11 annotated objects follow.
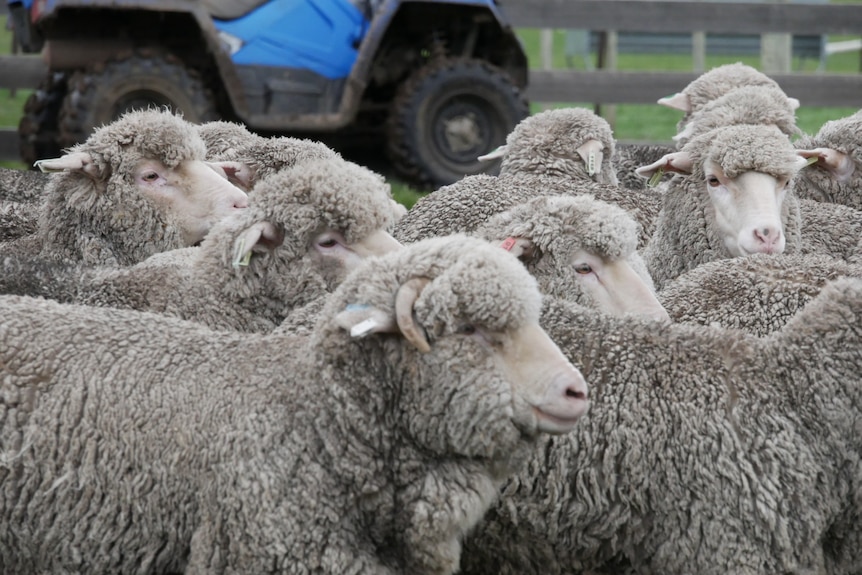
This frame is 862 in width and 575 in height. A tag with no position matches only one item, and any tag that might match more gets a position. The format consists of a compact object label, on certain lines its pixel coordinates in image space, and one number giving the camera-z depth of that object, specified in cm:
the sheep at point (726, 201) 1097
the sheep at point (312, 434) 645
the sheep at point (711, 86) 1512
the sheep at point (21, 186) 1362
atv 1975
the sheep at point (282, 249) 891
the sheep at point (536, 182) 1173
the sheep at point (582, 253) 912
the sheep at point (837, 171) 1327
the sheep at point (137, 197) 1070
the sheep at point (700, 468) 718
